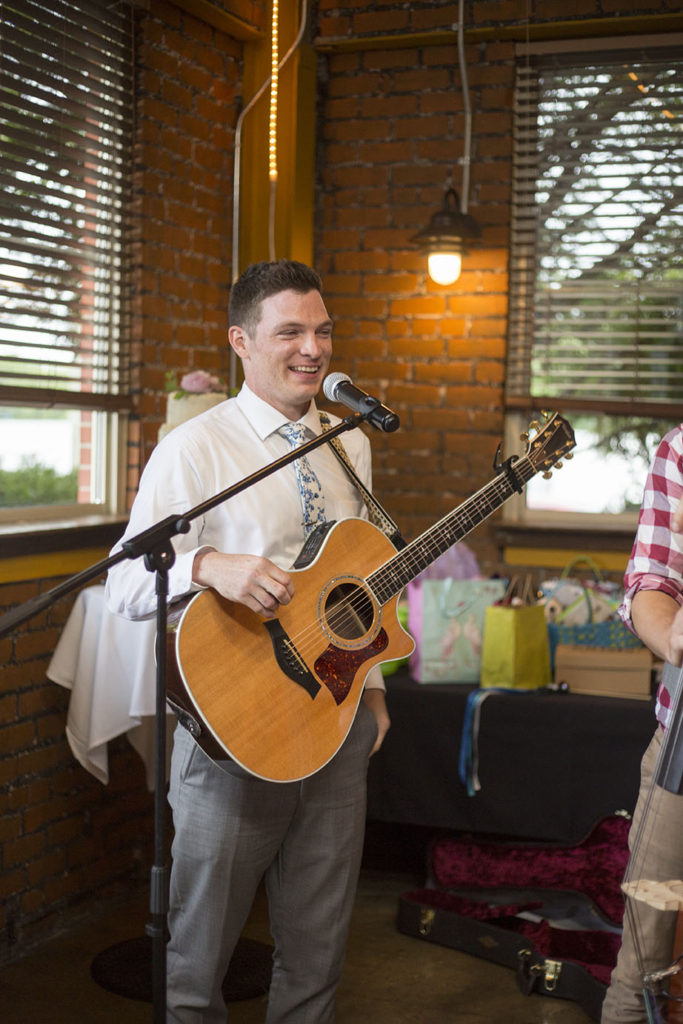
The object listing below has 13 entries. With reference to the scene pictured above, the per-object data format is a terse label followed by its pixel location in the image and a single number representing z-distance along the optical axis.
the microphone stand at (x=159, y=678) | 1.55
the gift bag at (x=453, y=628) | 3.28
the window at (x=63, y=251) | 3.09
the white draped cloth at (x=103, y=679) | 2.91
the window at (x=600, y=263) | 3.89
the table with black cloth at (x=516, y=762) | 3.09
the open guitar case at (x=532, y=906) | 2.84
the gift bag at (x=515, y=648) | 3.19
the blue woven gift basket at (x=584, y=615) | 3.30
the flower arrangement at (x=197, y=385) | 3.16
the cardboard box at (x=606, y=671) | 3.20
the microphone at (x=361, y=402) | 1.76
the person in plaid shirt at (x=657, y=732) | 1.63
